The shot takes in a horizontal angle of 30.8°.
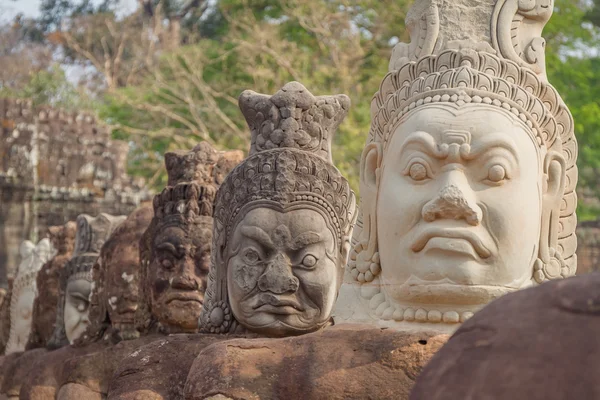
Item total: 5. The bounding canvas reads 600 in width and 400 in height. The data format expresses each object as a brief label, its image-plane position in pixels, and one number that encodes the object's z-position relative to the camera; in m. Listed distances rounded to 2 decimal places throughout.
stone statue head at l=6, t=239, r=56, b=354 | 11.71
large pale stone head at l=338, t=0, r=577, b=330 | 4.23
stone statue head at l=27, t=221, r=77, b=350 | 10.26
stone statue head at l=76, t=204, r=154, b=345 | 7.73
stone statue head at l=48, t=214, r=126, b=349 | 8.96
